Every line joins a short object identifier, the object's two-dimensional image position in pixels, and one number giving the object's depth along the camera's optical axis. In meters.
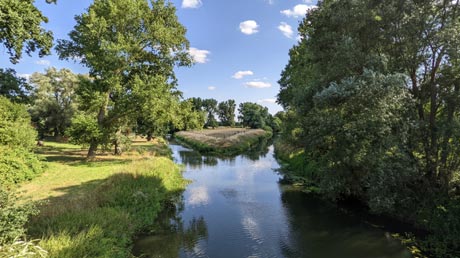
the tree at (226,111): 132.38
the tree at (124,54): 22.34
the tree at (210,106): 130.50
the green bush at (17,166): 15.50
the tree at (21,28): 11.72
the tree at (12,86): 26.84
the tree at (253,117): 106.44
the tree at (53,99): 38.22
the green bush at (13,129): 18.56
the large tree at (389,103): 11.45
